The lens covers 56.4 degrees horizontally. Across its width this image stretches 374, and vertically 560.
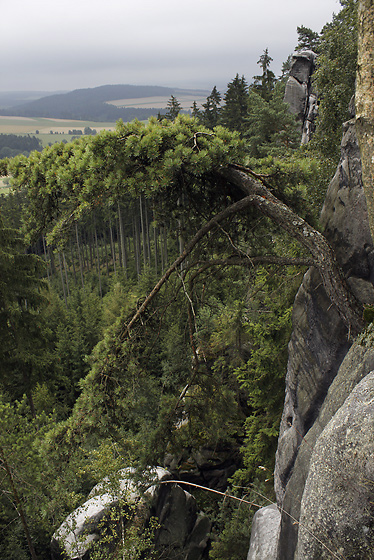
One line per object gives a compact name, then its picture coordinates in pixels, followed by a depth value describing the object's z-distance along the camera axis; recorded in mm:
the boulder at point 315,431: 4102
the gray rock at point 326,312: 4910
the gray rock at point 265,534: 6605
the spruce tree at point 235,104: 34438
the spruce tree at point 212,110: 35812
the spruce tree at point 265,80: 34688
